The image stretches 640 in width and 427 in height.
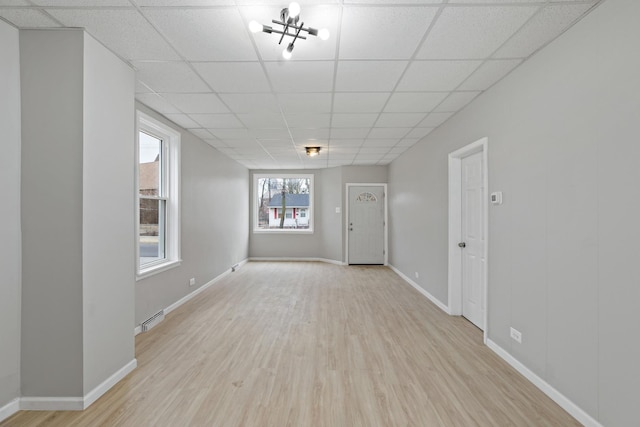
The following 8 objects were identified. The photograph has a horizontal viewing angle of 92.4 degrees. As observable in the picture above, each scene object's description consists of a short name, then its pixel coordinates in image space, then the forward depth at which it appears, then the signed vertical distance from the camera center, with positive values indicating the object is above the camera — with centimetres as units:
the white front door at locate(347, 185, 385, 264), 768 -25
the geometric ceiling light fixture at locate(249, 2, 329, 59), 186 +114
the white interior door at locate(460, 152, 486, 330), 345 -31
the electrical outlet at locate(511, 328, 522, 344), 256 -103
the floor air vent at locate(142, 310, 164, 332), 342 -124
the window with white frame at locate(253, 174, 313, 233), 838 +28
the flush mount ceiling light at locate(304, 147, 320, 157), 565 +119
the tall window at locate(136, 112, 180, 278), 365 +22
